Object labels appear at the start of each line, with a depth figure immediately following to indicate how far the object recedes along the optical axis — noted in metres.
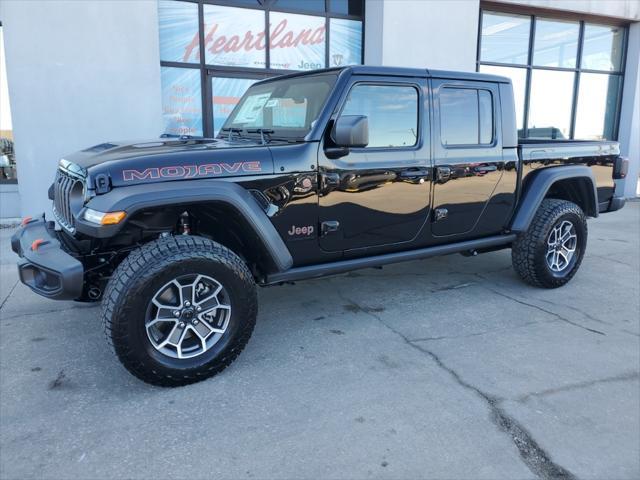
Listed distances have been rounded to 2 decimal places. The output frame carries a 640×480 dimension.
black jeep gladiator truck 2.79
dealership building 6.59
